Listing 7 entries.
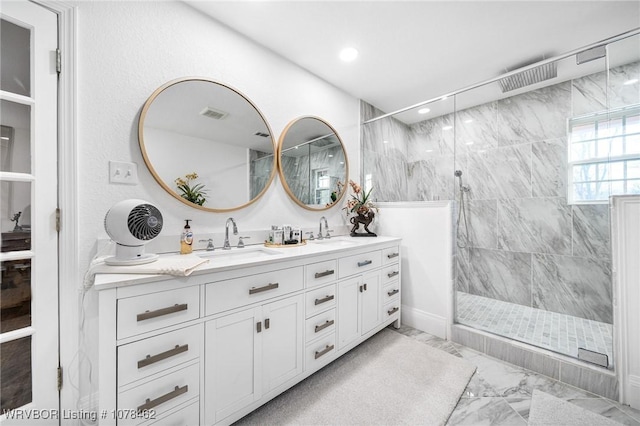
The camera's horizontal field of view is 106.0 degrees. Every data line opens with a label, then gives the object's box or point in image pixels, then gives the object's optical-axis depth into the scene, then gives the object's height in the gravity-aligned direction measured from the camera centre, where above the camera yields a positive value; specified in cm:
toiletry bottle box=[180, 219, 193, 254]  148 -17
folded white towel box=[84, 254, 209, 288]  97 -23
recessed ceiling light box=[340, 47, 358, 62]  210 +143
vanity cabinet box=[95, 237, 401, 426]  89 -57
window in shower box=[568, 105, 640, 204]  155 +42
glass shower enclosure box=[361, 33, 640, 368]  171 +34
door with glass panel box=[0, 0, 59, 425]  108 +0
